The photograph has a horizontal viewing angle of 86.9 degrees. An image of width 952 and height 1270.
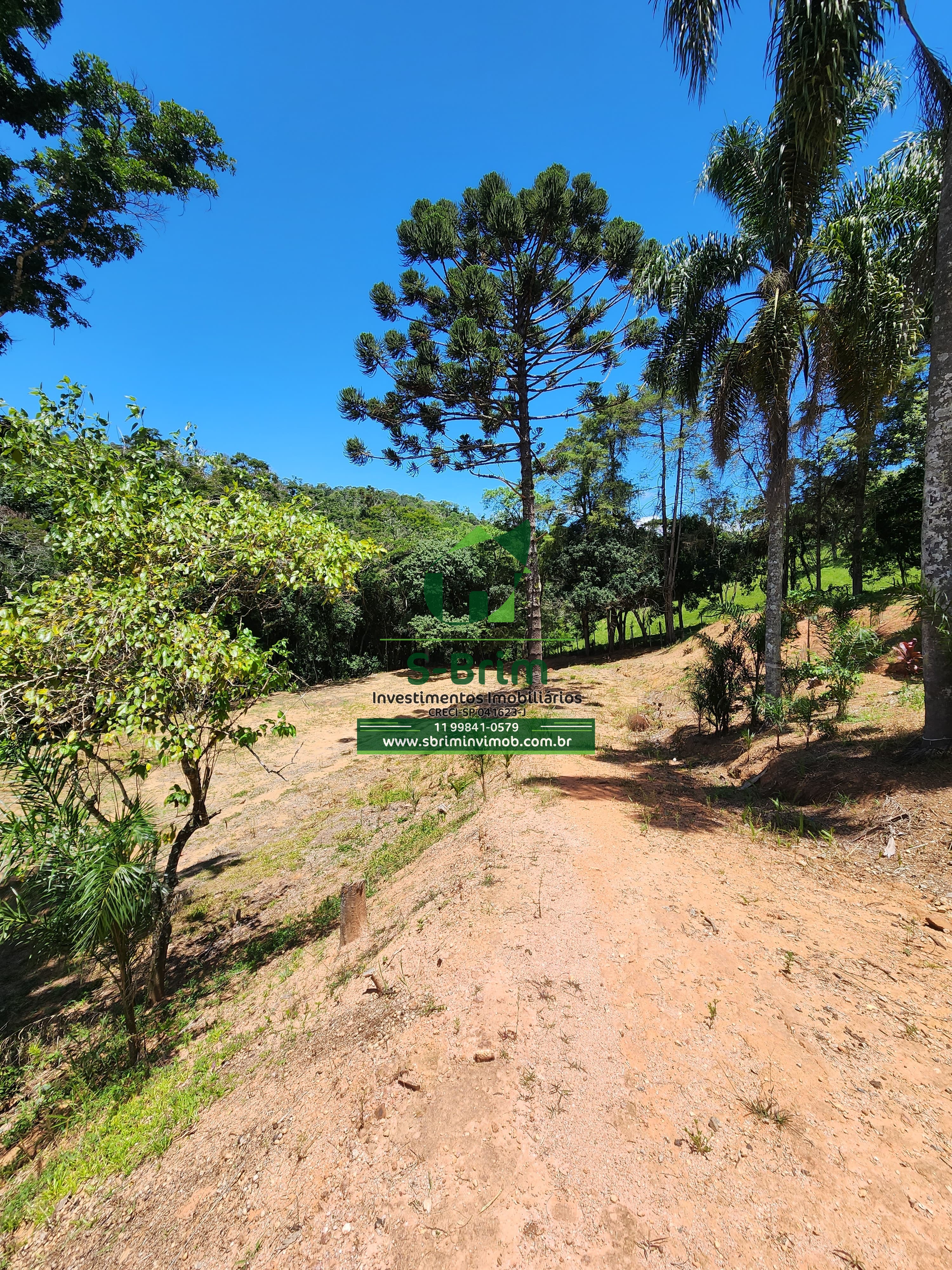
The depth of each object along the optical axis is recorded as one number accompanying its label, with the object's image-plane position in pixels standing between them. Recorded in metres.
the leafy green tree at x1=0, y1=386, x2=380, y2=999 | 3.46
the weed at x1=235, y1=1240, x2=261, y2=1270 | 2.18
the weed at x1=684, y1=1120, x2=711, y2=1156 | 2.24
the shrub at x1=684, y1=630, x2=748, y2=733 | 9.61
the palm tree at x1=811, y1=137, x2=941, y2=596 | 6.91
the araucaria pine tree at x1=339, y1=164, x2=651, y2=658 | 10.79
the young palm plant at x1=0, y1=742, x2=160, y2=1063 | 3.46
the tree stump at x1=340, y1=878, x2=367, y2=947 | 4.92
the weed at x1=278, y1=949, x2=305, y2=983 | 4.86
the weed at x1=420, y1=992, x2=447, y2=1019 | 3.22
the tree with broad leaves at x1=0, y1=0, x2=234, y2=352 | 8.64
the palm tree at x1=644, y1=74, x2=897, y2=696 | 7.23
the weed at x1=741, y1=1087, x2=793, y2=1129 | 2.34
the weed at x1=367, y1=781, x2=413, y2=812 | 8.95
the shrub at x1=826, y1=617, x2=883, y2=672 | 6.87
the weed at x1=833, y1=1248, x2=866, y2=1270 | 1.83
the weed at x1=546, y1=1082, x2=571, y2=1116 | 2.48
